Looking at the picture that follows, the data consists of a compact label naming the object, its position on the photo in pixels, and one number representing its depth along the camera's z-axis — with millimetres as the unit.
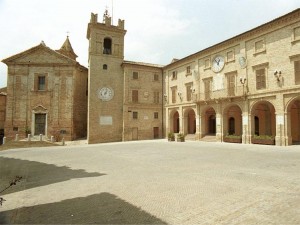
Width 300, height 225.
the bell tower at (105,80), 27741
